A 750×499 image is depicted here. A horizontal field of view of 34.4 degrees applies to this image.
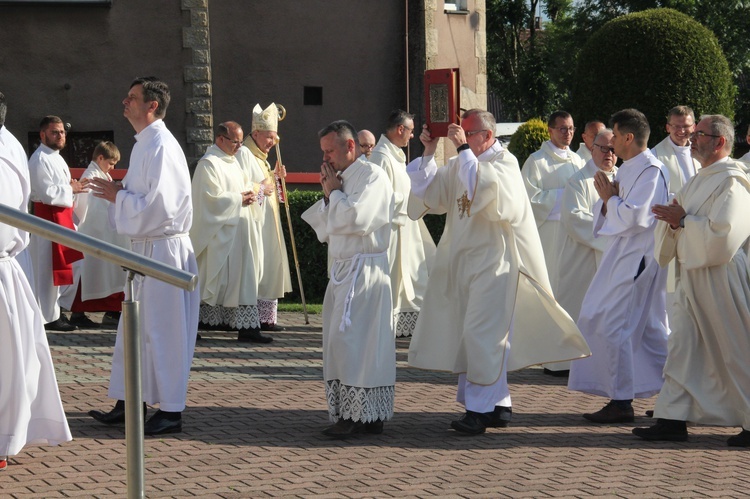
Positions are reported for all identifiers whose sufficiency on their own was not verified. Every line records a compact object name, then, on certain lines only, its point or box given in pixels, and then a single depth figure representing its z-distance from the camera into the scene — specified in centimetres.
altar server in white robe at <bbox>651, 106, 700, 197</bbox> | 1109
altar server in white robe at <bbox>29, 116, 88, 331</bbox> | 1216
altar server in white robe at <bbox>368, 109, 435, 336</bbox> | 1185
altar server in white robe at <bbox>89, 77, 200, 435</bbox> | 771
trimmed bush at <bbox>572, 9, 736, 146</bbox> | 1711
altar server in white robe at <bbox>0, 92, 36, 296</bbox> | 703
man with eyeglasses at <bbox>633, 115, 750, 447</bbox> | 762
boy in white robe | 1274
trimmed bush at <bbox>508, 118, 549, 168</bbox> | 1798
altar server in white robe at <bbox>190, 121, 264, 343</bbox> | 1229
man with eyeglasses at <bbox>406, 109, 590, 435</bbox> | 787
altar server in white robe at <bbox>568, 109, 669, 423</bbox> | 843
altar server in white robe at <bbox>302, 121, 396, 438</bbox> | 765
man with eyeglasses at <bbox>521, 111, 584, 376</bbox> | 1166
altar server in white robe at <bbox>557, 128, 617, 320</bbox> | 1030
